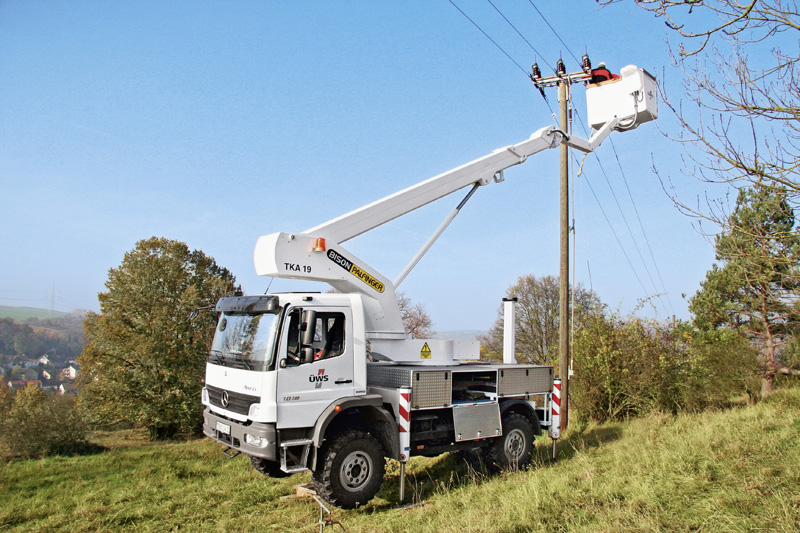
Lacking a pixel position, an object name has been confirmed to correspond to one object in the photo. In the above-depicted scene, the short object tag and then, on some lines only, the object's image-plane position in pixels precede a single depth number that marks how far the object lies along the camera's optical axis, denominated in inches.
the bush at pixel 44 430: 609.9
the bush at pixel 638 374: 539.5
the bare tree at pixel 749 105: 146.4
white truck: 264.5
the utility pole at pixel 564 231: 510.3
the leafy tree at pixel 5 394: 1322.3
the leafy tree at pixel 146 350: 1077.1
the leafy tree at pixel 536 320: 1396.4
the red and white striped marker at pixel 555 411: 375.6
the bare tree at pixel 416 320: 1306.8
